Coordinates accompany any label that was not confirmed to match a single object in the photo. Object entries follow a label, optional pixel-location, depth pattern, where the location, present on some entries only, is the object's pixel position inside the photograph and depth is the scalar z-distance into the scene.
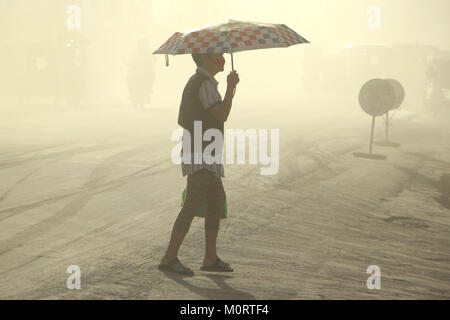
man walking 9.71
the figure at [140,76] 54.37
